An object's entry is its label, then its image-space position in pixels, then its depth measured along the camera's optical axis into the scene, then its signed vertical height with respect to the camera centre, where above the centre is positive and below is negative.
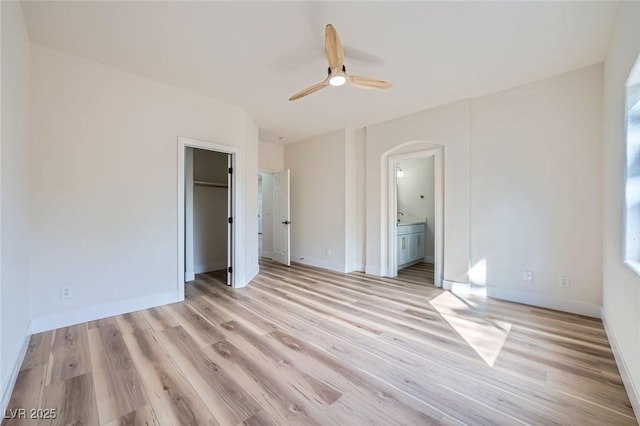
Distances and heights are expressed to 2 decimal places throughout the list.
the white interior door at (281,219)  5.82 -0.16
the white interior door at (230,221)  4.19 -0.15
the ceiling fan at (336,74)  2.06 +1.28
